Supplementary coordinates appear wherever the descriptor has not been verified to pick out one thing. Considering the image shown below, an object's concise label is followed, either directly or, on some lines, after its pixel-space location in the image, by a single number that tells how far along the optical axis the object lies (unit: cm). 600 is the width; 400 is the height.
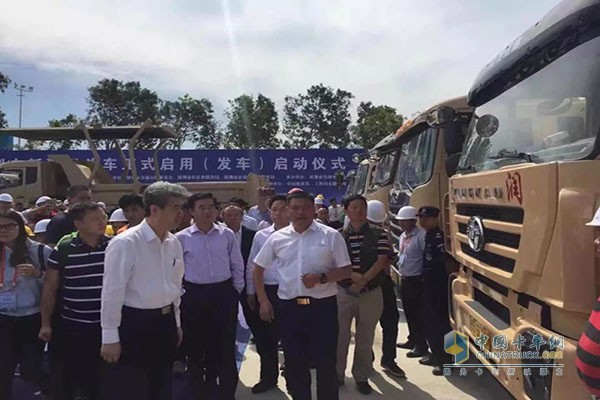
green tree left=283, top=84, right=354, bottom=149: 3475
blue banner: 1927
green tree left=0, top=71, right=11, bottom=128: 3147
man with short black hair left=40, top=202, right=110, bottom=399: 322
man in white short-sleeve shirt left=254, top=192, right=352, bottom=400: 340
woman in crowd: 351
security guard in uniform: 466
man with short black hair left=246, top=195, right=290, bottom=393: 437
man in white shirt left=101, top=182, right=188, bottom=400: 271
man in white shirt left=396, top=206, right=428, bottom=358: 500
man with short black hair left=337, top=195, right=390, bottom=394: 424
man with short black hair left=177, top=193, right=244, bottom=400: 387
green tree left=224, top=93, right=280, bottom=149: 3188
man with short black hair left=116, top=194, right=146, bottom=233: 446
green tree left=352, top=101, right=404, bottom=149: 2883
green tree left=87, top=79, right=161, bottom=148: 3356
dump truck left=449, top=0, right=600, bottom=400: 225
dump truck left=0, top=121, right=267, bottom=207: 1058
